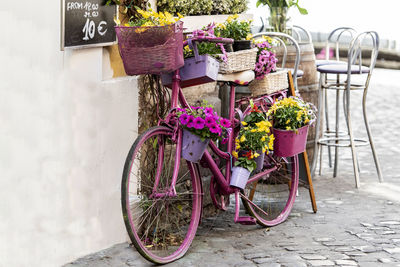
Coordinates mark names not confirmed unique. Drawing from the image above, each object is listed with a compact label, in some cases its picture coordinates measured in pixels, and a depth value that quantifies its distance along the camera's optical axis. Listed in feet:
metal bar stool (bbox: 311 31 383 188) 23.07
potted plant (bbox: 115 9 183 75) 14.10
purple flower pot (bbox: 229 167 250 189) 17.17
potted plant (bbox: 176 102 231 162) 15.21
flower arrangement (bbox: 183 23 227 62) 15.97
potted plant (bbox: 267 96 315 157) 18.40
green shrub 17.53
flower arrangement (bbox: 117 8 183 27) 14.65
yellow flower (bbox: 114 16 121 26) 14.89
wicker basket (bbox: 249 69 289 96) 18.26
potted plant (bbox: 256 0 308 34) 23.75
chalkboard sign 14.55
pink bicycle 15.30
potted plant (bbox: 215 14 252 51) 17.20
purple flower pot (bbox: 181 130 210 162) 15.48
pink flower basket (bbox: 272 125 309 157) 18.56
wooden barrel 22.65
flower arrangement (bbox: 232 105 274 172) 17.34
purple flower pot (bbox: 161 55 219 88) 15.40
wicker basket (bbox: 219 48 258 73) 16.67
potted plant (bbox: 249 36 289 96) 17.94
